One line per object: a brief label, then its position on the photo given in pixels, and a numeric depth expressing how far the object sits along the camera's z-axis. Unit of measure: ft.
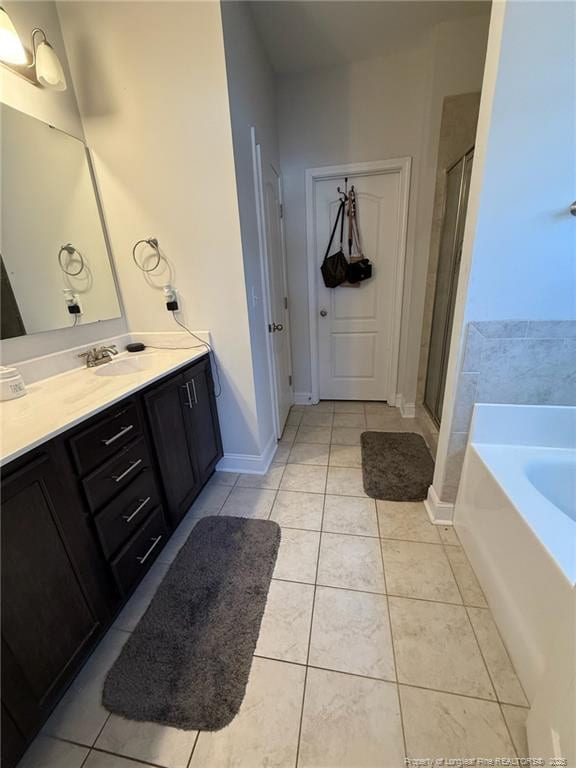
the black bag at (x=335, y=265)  8.69
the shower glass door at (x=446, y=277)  6.41
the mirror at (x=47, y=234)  4.29
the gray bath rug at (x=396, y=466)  6.07
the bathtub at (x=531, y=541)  2.54
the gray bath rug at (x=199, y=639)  3.20
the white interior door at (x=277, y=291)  7.07
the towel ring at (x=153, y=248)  5.66
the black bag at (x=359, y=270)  8.67
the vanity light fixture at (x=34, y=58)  3.98
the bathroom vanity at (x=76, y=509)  2.65
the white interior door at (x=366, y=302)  8.34
